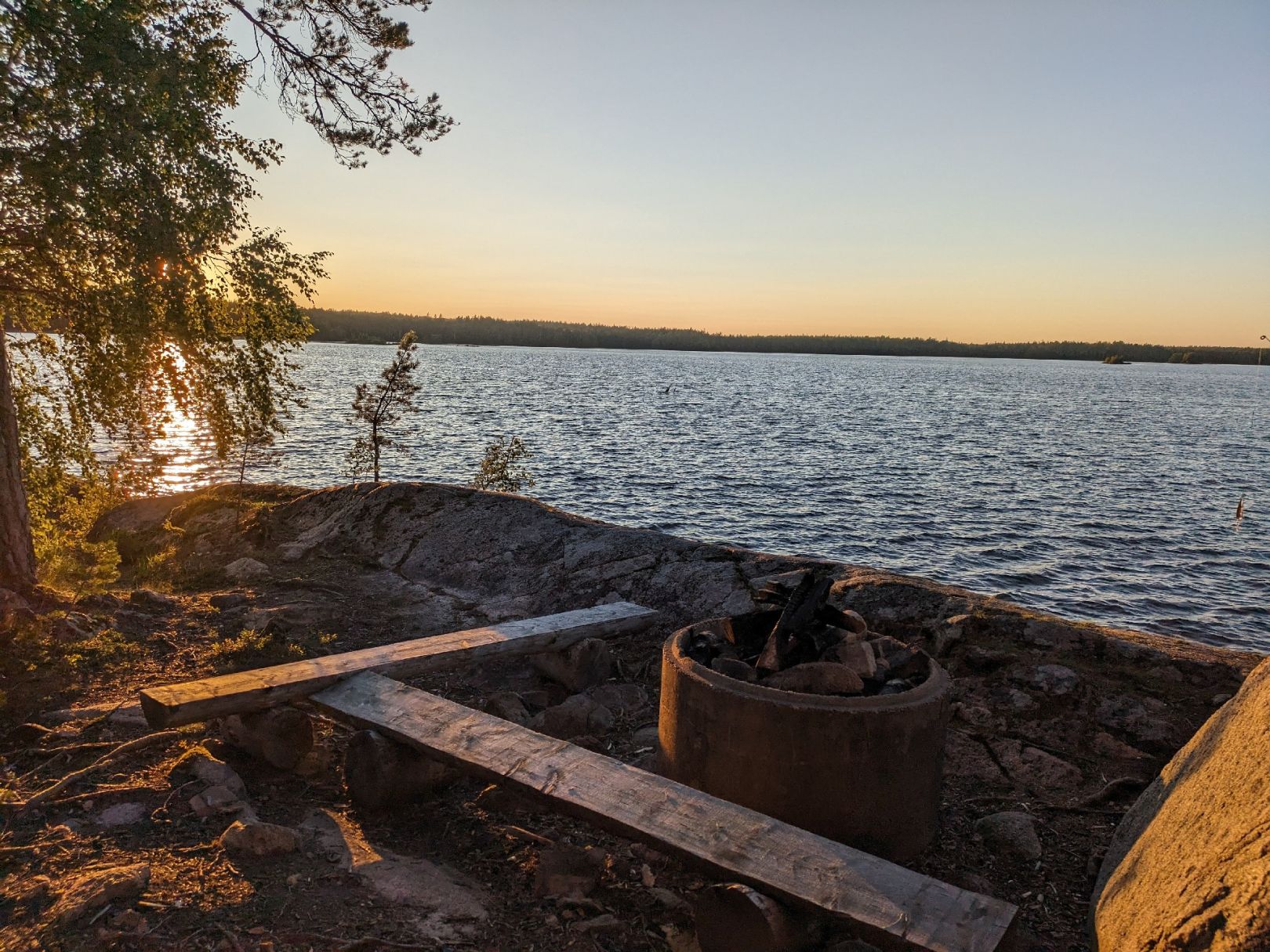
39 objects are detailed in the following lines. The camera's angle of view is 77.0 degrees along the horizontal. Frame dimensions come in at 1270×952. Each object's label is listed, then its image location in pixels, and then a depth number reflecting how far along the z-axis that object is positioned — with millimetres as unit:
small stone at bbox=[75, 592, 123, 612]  6949
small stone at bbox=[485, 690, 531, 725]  5281
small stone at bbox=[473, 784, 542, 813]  4234
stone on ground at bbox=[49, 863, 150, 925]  2955
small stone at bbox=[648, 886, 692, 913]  3391
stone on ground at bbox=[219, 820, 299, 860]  3494
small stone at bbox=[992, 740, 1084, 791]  4441
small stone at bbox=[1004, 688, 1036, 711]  4934
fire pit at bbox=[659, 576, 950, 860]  3551
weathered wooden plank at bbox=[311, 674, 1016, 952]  2680
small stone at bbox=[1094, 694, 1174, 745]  4570
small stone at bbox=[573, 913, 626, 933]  3225
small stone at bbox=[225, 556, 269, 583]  8617
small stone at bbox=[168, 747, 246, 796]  4176
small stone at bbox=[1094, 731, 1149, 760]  4523
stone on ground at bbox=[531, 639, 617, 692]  5789
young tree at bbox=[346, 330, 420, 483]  14656
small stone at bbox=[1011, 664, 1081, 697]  4930
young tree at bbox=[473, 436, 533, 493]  15328
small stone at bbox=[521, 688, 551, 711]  5727
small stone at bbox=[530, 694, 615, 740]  5098
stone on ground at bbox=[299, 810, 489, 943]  3188
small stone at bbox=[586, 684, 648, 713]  5498
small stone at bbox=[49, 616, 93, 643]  6191
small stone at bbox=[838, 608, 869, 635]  4418
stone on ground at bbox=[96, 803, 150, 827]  3771
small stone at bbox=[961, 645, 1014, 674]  5219
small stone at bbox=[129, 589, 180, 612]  7265
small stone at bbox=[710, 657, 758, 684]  3938
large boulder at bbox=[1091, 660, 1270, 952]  2105
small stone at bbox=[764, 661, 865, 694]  3756
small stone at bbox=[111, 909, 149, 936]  2908
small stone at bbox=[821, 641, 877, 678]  3943
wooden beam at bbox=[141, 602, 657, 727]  4191
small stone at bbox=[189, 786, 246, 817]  3908
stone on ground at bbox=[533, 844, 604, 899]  3463
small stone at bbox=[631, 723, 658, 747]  4930
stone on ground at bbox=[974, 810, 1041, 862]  3848
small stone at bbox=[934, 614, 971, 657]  5441
